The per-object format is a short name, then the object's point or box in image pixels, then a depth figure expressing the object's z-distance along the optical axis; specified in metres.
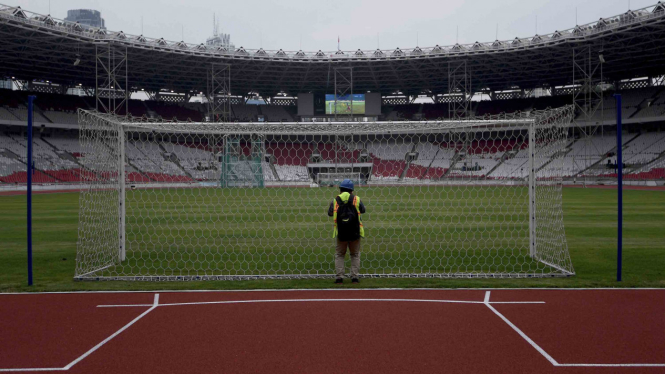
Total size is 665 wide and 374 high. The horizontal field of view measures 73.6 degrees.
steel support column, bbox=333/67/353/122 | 44.06
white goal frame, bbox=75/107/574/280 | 7.50
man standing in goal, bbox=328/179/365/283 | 6.64
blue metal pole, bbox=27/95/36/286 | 6.53
